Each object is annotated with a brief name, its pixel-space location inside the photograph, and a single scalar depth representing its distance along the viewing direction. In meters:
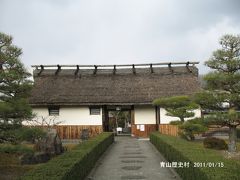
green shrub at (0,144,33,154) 6.78
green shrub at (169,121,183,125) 13.03
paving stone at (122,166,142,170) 8.09
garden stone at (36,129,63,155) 10.14
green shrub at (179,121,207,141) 10.33
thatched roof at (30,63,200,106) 16.98
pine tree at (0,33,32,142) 7.13
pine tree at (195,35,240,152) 9.19
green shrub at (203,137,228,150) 11.12
